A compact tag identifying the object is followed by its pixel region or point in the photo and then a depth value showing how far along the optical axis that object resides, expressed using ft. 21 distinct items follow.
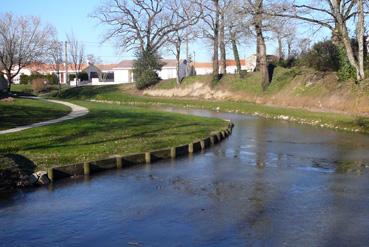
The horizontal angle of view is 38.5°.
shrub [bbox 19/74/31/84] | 302.17
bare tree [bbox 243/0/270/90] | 127.13
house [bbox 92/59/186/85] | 346.58
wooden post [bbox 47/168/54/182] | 44.68
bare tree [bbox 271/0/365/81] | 110.01
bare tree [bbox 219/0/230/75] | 175.20
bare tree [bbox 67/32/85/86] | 344.49
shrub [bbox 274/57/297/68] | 183.61
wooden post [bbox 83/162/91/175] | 48.34
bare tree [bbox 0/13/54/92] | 225.78
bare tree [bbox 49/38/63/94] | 269.03
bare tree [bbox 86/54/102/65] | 439.47
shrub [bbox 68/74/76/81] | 350.43
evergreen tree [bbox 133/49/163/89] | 218.18
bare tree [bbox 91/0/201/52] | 229.45
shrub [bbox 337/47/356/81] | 126.00
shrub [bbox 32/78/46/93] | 250.37
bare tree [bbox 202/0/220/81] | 191.21
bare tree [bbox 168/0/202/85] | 209.26
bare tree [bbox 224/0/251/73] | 132.55
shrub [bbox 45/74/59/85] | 286.75
